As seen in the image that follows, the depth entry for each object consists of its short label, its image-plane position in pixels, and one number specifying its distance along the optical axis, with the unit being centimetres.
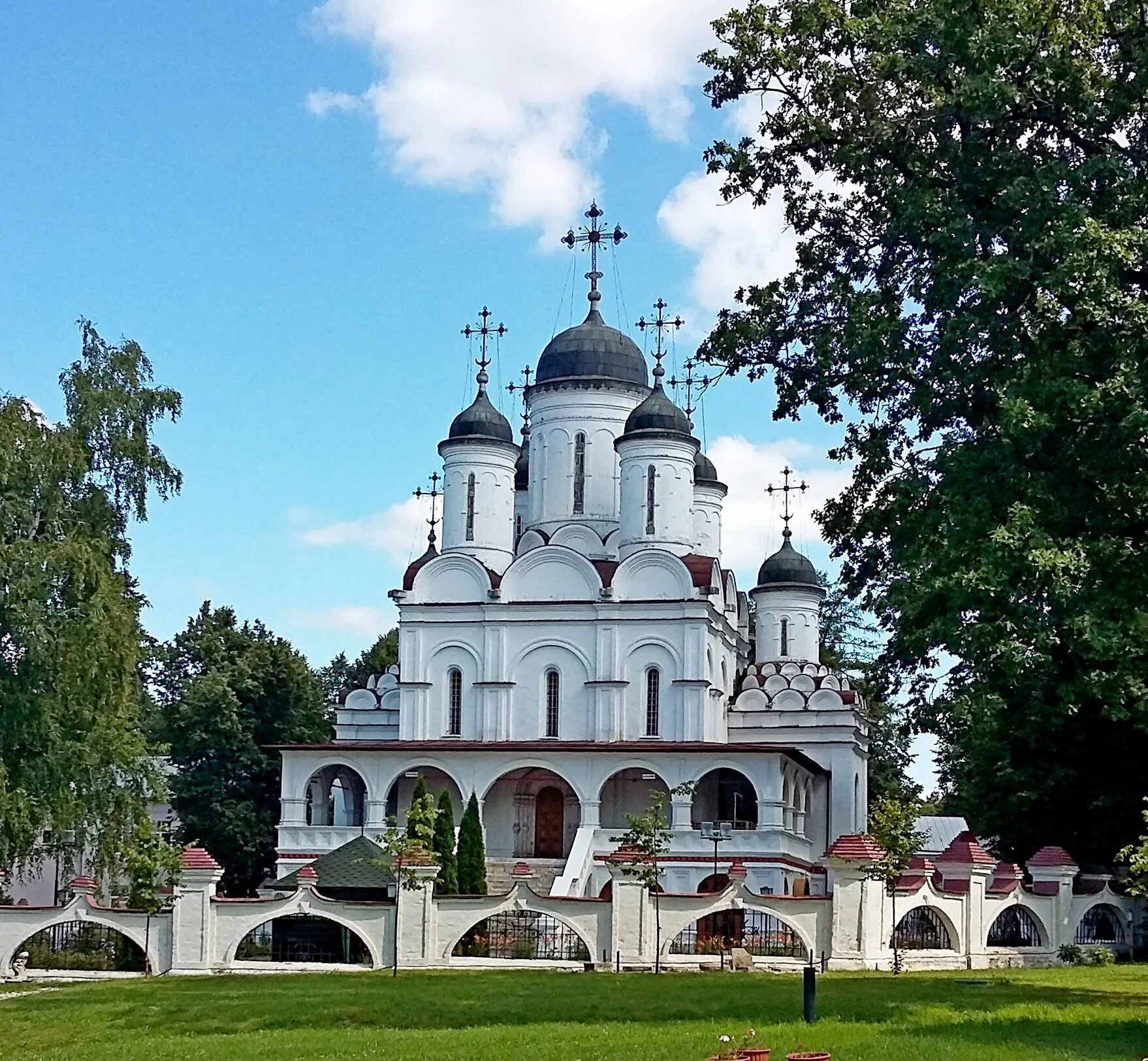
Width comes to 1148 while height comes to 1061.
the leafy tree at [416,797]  2932
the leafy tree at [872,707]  5950
